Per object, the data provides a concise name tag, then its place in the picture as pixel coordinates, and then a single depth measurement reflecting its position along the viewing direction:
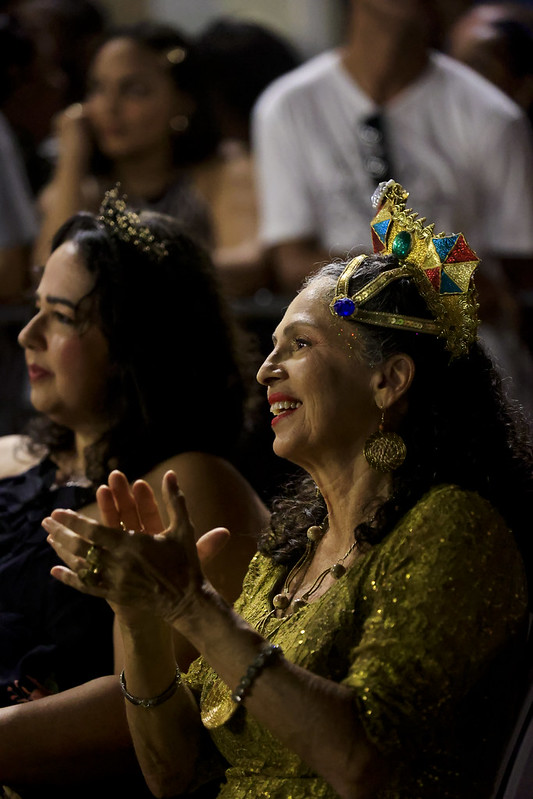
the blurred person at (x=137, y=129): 8.57
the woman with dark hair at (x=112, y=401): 4.56
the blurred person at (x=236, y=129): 8.55
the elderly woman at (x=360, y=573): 3.11
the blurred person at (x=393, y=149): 8.04
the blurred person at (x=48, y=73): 9.97
